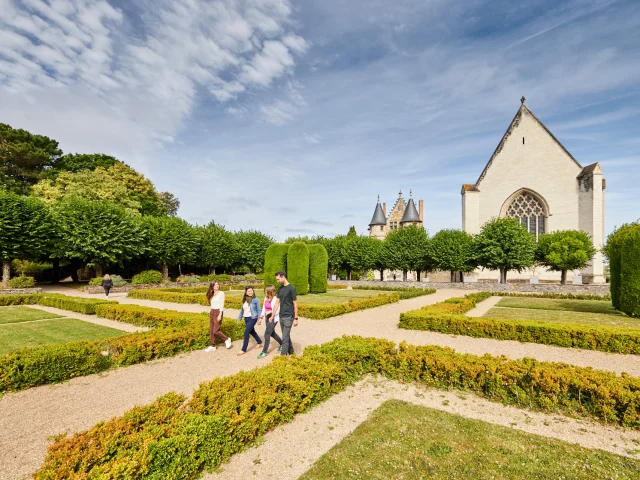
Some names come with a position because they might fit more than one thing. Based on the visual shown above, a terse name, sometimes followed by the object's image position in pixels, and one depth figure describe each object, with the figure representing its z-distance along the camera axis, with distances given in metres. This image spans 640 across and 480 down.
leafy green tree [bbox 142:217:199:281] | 31.79
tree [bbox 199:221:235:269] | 36.38
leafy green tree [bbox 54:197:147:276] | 27.00
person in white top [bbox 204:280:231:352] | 8.20
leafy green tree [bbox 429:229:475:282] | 32.09
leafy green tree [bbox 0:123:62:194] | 39.97
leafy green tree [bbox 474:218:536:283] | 29.27
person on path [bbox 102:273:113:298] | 20.58
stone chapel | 32.62
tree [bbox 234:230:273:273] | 39.31
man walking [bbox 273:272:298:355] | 7.30
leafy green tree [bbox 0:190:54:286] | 24.20
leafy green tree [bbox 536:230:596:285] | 28.88
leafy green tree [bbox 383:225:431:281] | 34.96
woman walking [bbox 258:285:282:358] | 7.66
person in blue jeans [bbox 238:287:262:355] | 8.04
